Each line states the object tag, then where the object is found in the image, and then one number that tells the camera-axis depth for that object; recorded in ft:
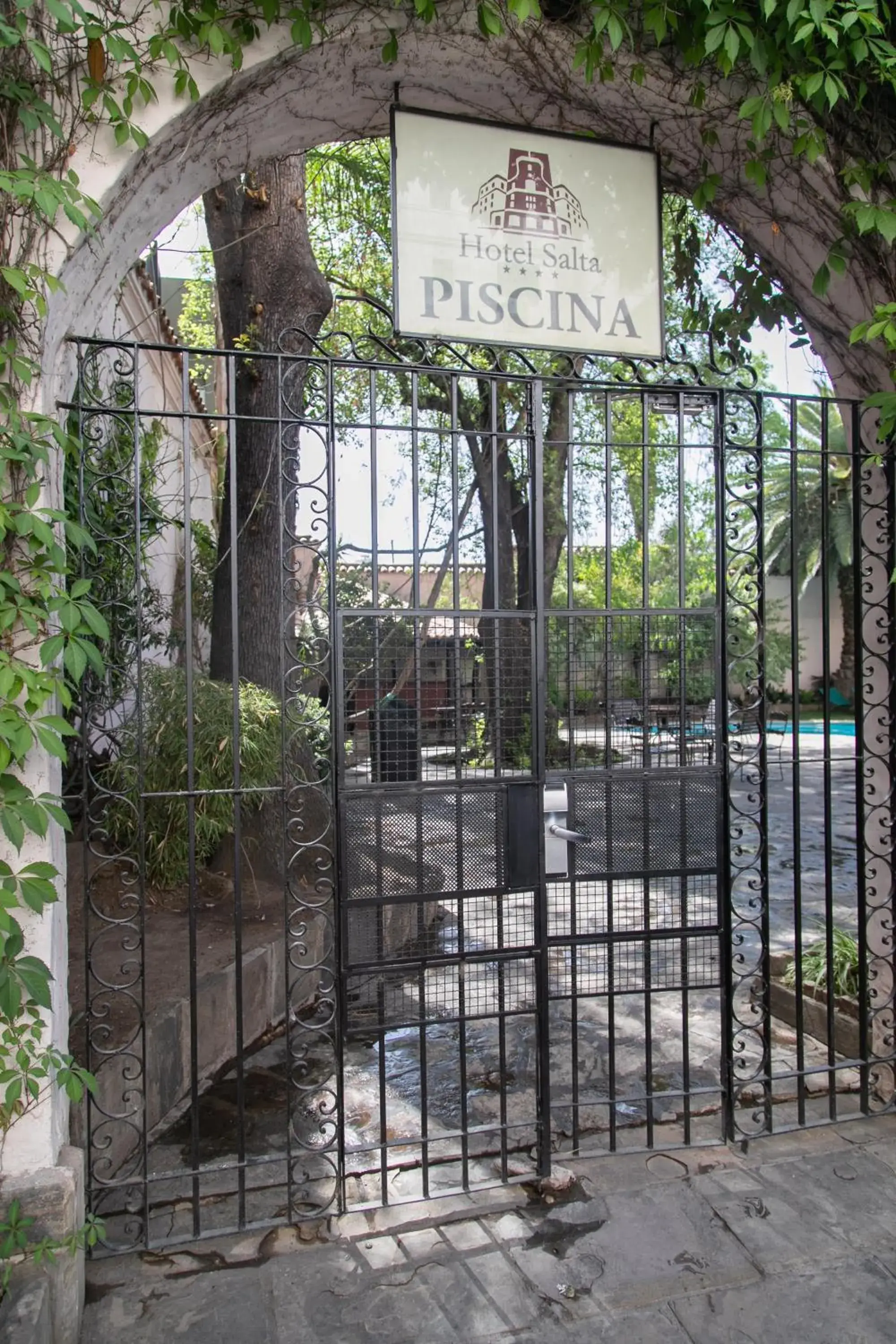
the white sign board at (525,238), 11.33
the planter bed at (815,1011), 14.83
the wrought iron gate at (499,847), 10.87
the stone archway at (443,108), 9.78
